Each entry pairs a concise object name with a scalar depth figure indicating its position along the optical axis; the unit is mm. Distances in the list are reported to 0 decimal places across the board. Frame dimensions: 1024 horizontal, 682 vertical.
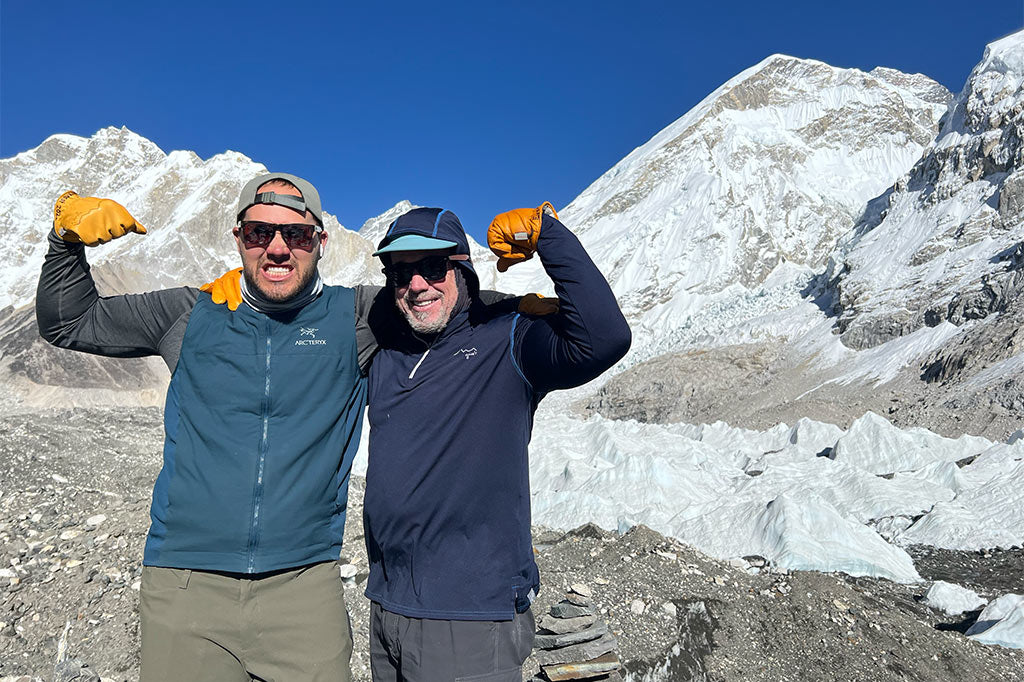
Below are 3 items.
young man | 2152
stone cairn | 5191
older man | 2098
